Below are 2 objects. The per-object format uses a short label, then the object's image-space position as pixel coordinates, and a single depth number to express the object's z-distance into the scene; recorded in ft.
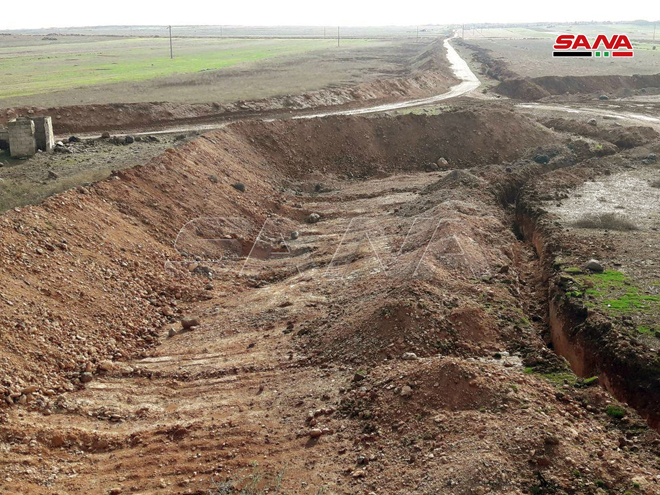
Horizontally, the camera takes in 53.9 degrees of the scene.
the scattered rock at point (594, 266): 67.62
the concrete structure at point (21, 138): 91.91
